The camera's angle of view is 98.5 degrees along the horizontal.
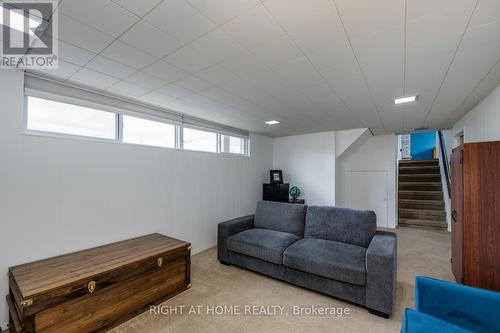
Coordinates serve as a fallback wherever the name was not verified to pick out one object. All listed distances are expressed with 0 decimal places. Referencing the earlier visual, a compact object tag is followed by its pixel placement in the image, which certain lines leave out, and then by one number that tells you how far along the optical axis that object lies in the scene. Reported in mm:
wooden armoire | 1986
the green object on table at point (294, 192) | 5301
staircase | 5527
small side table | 5230
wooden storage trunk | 1641
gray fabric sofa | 2166
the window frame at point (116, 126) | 2217
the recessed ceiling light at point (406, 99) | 2820
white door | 5543
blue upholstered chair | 1347
